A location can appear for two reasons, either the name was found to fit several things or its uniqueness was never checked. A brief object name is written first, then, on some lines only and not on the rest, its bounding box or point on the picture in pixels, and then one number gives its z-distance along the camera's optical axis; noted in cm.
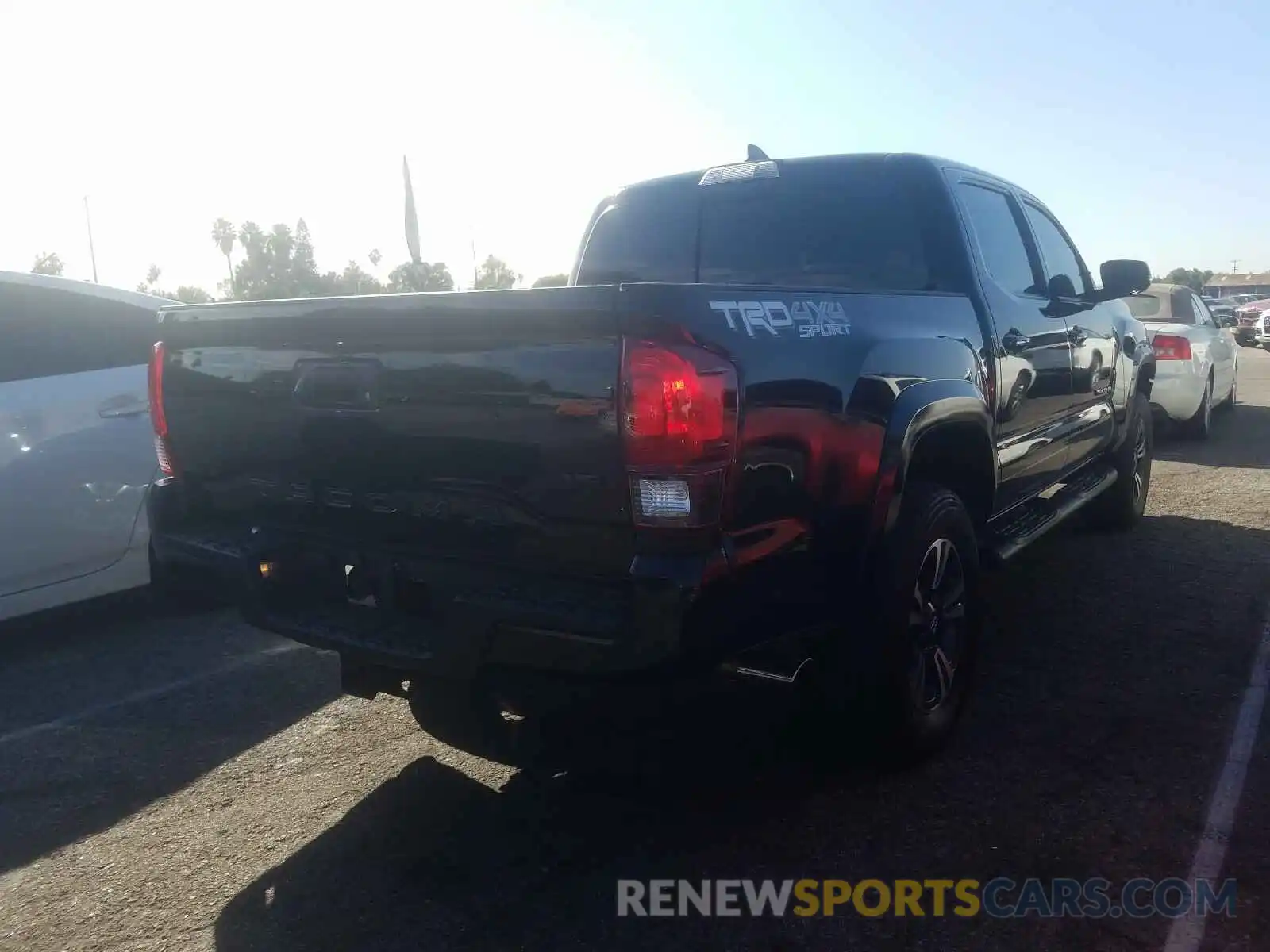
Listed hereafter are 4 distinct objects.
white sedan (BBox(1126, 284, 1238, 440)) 956
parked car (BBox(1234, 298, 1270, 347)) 2520
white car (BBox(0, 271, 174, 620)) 454
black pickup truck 238
